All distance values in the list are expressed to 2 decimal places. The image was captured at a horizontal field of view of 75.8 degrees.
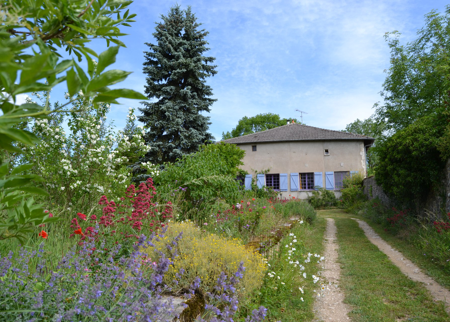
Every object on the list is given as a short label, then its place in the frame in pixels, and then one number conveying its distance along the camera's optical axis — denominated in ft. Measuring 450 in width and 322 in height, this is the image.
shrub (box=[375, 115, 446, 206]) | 25.94
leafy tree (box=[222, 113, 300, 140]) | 127.65
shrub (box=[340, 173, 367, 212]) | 55.72
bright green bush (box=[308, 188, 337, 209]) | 61.16
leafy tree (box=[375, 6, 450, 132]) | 41.63
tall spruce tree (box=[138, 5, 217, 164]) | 47.75
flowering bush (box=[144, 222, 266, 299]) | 10.64
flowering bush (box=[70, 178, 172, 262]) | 11.37
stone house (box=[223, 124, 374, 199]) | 64.90
